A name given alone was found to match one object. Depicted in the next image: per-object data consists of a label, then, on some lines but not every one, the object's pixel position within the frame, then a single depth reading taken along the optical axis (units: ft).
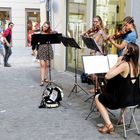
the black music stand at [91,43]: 19.98
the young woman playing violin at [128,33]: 20.22
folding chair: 16.33
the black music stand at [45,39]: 24.91
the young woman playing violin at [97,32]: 24.00
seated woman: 15.70
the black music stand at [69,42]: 22.92
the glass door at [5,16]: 61.52
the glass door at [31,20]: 62.76
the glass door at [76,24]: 32.37
